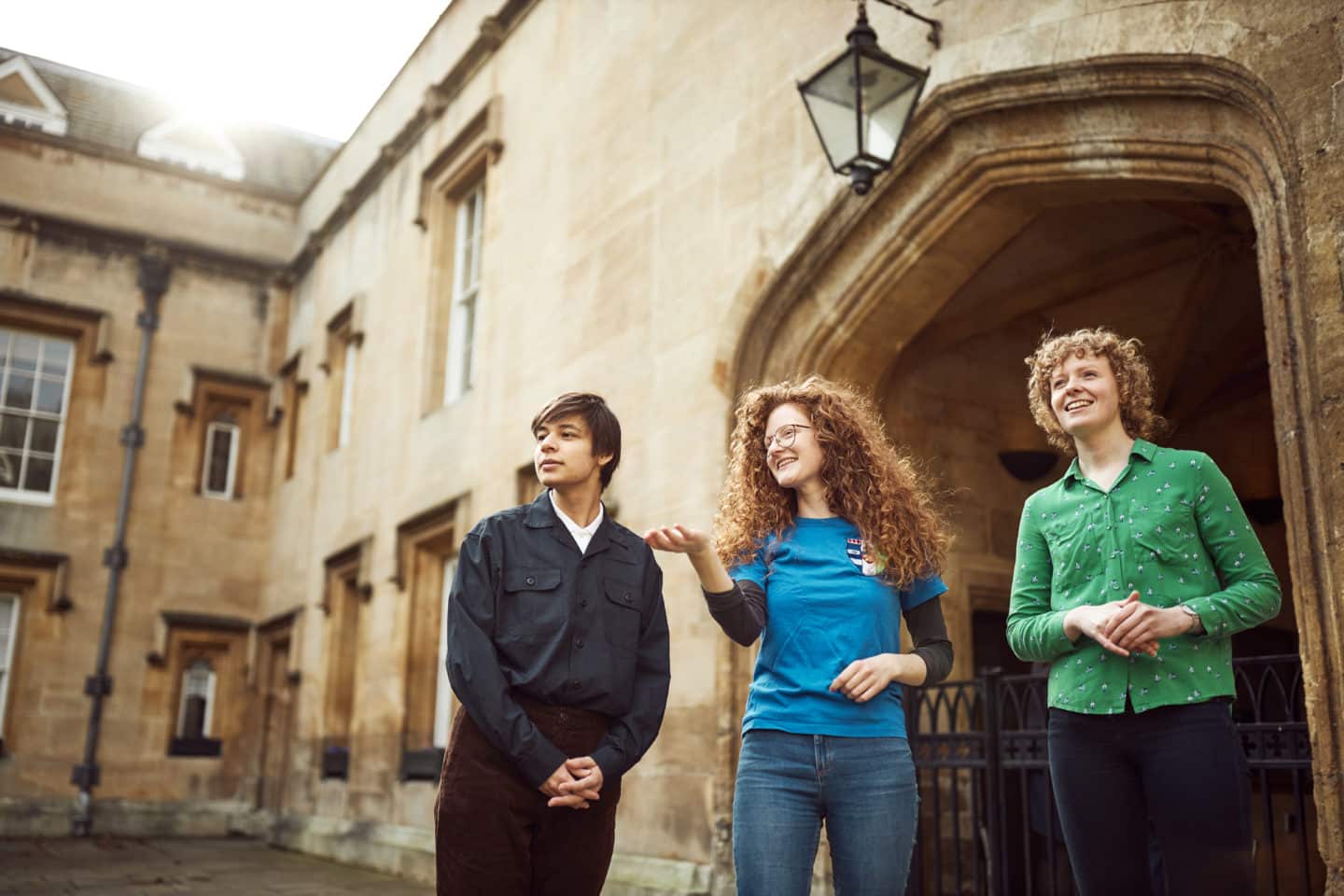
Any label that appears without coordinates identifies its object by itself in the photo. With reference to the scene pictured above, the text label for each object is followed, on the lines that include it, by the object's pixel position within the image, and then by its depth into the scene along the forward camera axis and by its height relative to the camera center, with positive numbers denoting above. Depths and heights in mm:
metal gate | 3742 -204
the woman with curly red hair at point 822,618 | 2168 +216
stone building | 4359 +2250
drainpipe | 12391 +1760
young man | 2332 +100
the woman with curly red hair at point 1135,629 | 2154 +199
